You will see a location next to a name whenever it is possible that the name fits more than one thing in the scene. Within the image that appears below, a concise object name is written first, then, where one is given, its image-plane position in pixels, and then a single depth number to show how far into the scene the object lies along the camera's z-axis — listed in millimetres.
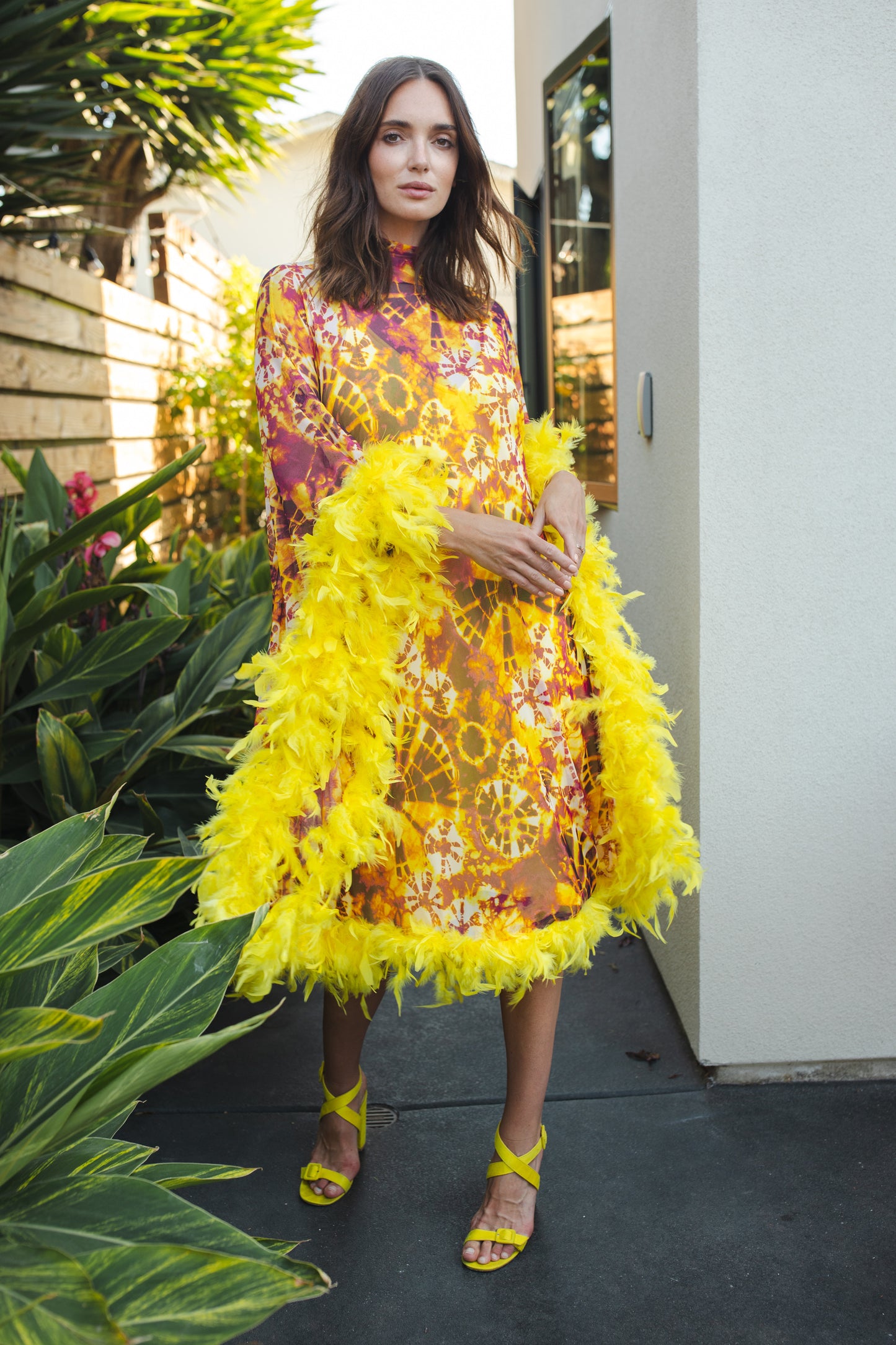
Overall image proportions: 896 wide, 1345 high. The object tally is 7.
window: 3604
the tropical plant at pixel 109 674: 2240
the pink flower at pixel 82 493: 2873
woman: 1676
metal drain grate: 2234
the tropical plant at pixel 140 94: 3479
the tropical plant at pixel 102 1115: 753
